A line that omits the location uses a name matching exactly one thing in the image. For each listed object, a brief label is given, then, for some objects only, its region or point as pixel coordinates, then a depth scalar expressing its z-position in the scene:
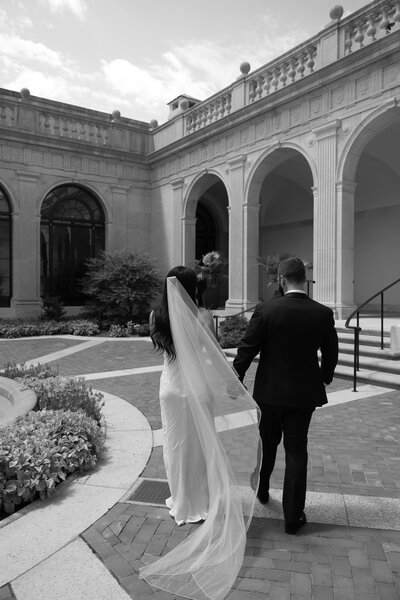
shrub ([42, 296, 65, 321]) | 16.89
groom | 3.06
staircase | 7.71
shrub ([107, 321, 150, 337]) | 15.34
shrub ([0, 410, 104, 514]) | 3.43
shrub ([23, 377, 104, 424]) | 5.20
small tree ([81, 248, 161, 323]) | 16.58
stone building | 12.22
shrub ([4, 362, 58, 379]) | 6.88
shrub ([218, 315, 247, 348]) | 12.15
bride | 3.03
